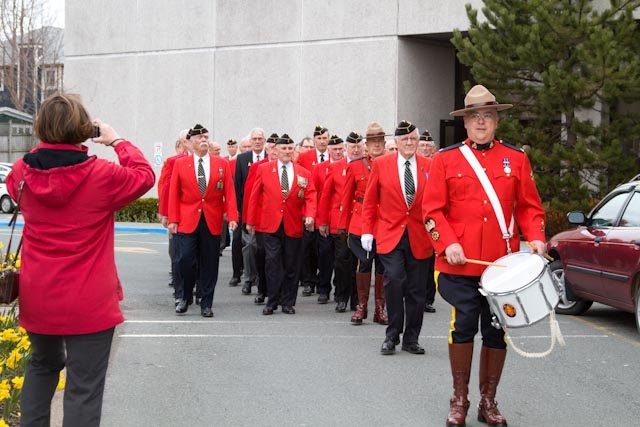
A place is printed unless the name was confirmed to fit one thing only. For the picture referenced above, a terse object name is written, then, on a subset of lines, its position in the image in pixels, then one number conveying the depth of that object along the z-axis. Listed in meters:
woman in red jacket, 5.11
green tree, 19.78
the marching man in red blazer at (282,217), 12.52
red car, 10.52
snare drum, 6.31
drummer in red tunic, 6.92
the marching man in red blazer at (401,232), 9.65
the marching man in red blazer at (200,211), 11.91
